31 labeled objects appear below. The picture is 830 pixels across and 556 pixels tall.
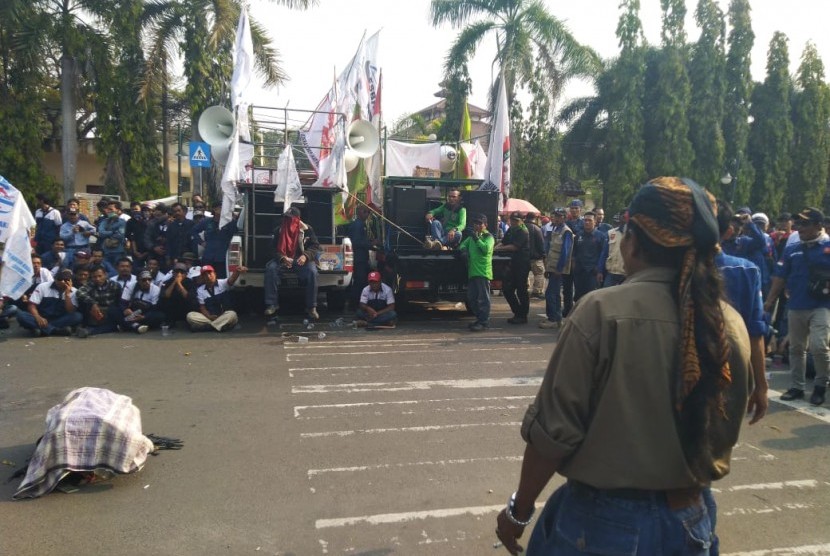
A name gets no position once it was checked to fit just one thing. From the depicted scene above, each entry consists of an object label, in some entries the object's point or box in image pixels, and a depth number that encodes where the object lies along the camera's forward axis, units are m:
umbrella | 19.09
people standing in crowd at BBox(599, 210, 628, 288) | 8.62
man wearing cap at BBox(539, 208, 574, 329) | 10.28
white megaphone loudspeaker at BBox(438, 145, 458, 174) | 13.60
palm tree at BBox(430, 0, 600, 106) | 21.11
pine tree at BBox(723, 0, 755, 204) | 26.33
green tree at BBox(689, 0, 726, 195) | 25.69
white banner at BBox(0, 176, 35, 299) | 8.02
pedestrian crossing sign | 13.94
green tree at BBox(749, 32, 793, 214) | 27.53
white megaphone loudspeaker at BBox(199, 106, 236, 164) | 10.85
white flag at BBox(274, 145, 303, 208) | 9.69
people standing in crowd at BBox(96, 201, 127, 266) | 11.41
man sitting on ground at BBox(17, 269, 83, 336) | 9.01
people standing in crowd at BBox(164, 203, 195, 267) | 11.54
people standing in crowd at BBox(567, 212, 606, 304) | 10.15
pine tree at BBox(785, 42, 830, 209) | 28.14
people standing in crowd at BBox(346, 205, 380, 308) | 11.47
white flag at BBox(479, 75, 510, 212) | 11.62
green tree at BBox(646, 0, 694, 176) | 25.09
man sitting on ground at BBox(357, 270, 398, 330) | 9.99
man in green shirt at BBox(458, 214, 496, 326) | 9.84
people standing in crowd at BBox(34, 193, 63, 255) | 11.83
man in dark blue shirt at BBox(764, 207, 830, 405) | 6.00
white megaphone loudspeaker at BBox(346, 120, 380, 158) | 11.44
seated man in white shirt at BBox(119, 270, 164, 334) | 9.46
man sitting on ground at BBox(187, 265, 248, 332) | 9.54
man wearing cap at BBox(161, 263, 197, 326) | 9.80
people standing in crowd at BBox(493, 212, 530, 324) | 10.50
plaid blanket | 4.05
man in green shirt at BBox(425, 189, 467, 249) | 11.03
